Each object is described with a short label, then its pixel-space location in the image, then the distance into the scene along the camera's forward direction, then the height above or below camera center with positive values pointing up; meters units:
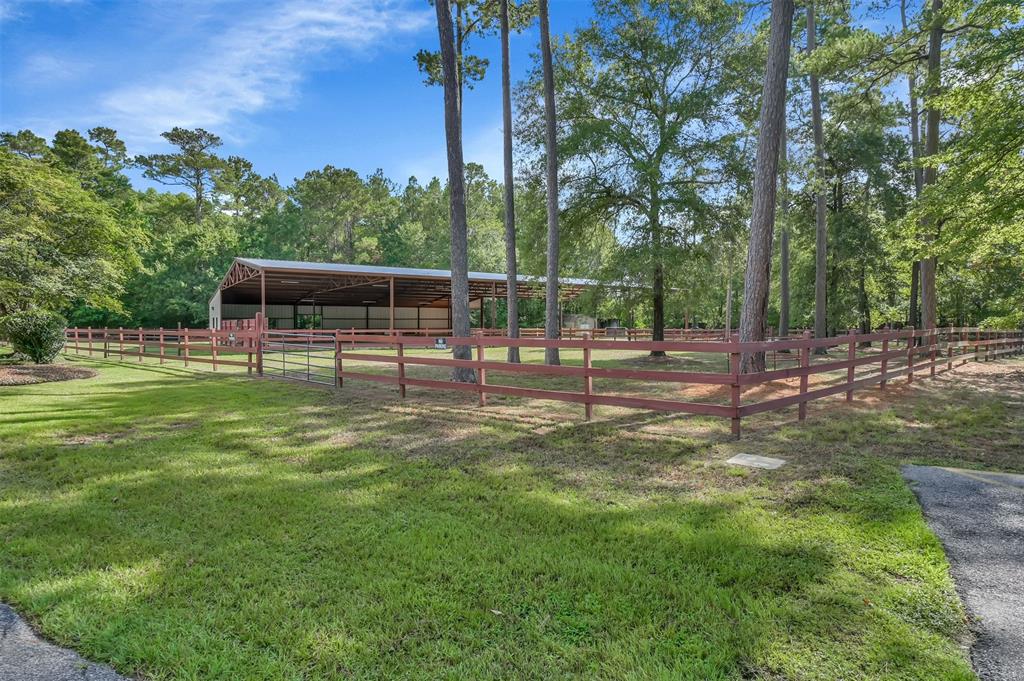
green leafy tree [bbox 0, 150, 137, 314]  11.90 +2.41
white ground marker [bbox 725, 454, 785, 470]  4.83 -1.33
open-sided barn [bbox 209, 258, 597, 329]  26.38 +2.17
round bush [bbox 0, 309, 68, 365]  13.05 -0.06
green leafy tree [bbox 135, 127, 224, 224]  46.53 +15.16
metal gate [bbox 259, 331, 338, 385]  11.58 -1.12
